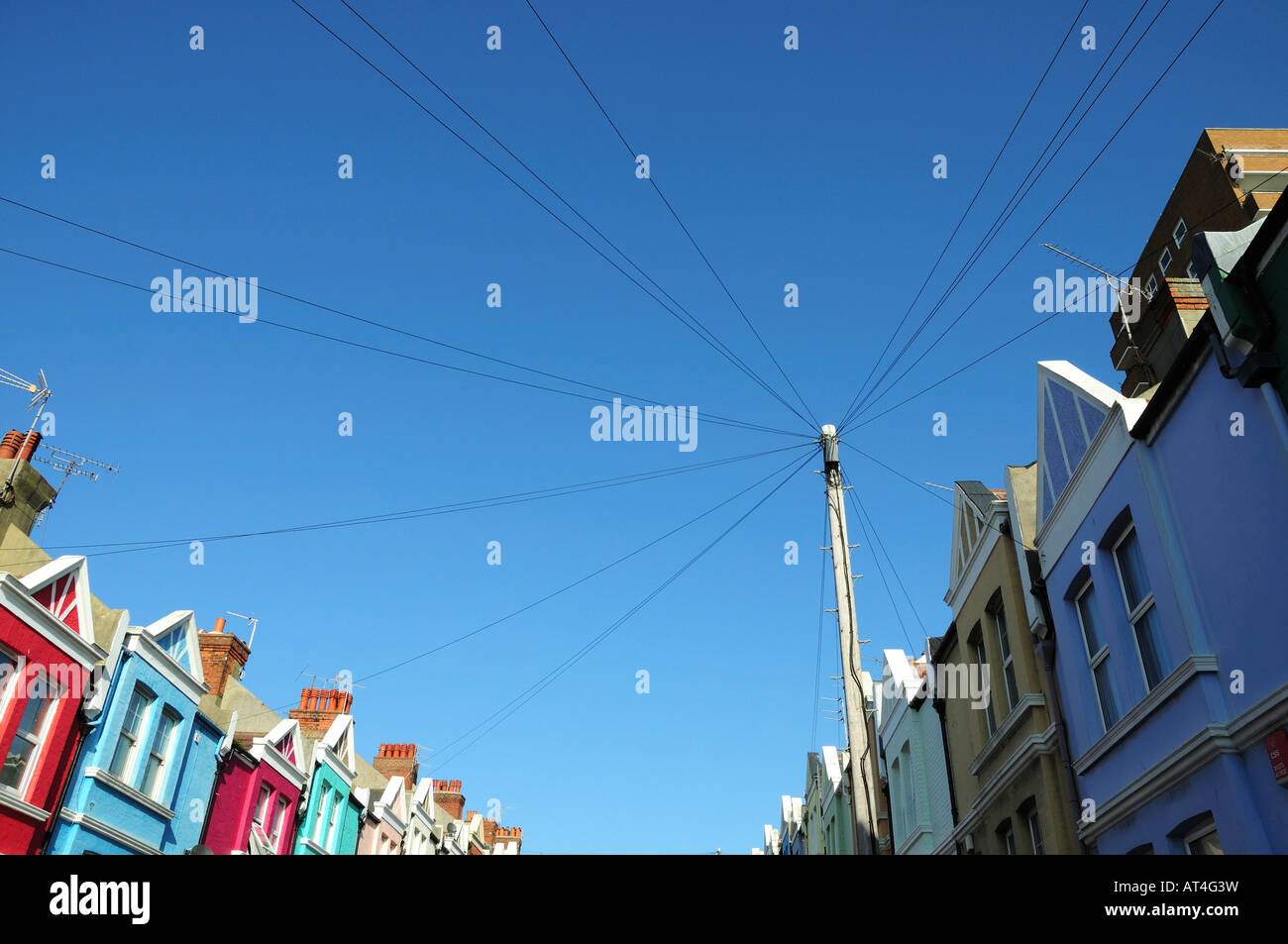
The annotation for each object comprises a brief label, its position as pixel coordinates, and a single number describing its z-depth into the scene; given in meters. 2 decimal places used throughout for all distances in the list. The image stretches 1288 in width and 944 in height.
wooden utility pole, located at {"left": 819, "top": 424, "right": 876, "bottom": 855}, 14.12
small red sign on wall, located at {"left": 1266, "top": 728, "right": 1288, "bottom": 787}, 8.97
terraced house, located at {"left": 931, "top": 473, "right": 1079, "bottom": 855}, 15.23
